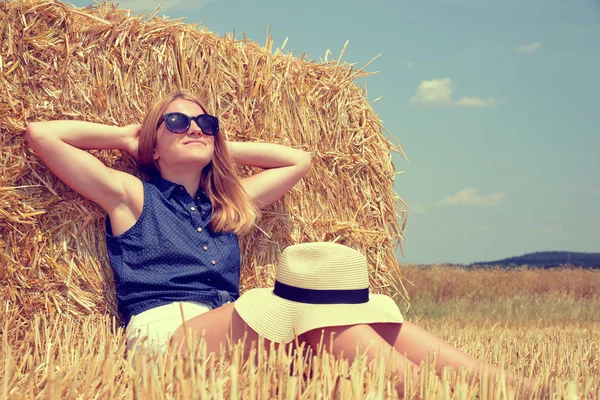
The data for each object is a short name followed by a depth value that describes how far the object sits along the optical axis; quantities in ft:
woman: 10.72
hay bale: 11.31
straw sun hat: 9.00
